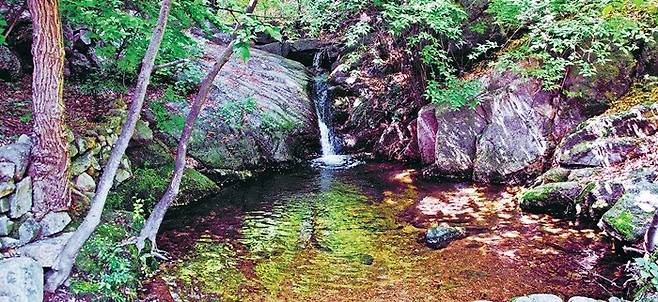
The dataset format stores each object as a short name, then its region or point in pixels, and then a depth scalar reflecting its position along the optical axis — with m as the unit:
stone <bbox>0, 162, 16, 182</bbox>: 5.19
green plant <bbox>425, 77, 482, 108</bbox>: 10.98
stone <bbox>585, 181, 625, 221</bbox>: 7.50
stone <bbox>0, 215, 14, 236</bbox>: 5.14
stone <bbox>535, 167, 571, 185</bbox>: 9.04
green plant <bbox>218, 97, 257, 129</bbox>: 11.95
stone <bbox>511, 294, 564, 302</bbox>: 4.57
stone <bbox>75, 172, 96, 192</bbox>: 6.61
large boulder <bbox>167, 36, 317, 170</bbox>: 11.78
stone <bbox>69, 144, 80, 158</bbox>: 6.51
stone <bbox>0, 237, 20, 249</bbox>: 5.07
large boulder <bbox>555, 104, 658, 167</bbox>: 8.66
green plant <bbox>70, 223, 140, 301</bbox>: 5.25
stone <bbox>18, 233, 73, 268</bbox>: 5.02
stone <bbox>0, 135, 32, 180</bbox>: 5.35
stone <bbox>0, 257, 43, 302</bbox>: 4.41
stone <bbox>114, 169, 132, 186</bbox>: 7.83
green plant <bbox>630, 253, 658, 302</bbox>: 4.19
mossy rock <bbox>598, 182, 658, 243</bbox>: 6.18
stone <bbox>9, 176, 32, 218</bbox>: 5.28
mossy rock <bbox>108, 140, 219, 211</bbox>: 8.44
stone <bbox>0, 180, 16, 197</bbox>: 5.16
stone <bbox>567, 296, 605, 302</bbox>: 4.58
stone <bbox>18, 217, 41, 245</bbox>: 5.29
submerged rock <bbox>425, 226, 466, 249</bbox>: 7.40
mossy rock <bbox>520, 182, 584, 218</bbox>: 8.31
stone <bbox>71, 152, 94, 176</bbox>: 6.58
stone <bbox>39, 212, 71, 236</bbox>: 5.52
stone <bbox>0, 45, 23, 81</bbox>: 8.83
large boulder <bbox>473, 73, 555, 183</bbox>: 10.52
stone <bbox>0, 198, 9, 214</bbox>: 5.16
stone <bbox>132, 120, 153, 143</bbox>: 9.41
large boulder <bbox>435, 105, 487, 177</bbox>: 11.22
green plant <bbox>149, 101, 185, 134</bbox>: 9.26
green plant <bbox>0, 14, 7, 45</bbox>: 6.50
